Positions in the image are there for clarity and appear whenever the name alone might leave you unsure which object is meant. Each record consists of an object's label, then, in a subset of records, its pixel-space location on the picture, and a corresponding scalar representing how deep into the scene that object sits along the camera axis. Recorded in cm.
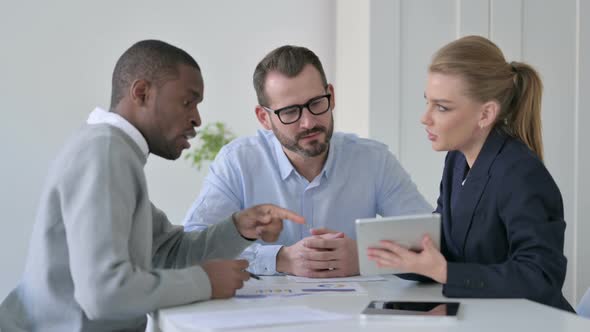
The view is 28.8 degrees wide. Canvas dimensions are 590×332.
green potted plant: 316
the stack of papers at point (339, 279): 200
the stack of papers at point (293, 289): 185
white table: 162
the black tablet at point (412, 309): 167
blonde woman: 181
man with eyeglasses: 227
